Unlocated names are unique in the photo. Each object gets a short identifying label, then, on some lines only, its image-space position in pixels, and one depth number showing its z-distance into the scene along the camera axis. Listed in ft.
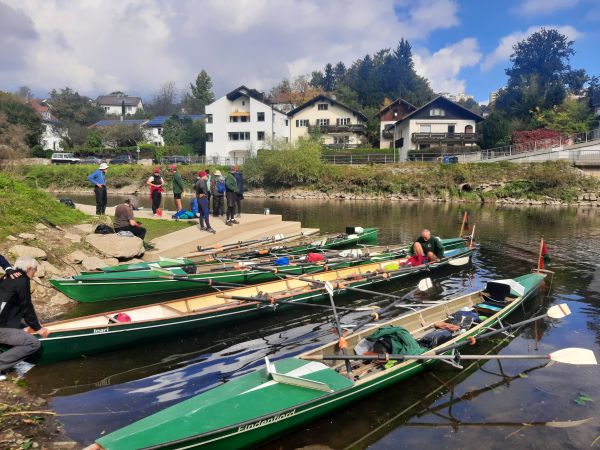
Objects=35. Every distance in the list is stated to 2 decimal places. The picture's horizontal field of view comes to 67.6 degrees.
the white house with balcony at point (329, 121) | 198.39
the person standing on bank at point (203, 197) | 55.31
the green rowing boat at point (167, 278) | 36.17
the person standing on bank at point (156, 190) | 61.31
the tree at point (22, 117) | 176.24
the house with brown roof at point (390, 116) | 199.62
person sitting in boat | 47.52
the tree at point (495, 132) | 174.50
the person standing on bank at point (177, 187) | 64.80
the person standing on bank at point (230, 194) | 60.03
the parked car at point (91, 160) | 183.94
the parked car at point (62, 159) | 182.70
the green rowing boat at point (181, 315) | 25.93
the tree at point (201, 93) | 337.93
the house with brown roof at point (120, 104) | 386.32
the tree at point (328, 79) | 358.43
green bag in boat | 25.27
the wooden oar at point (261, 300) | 30.07
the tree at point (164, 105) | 385.50
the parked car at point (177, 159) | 182.58
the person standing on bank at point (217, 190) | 66.80
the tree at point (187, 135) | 211.00
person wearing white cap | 56.13
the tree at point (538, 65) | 233.96
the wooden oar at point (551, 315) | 25.65
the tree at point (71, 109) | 270.87
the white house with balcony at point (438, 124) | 177.78
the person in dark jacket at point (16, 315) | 22.33
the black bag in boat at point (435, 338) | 27.66
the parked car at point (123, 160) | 182.80
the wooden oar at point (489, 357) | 22.91
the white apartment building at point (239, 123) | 191.42
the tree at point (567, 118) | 172.45
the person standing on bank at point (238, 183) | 65.18
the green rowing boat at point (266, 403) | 16.57
